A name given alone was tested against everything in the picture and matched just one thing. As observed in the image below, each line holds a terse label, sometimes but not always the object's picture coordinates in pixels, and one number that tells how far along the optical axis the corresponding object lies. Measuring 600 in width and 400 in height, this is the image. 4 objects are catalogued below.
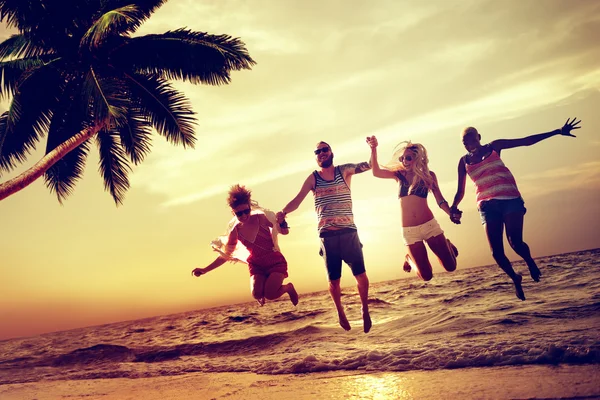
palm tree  10.55
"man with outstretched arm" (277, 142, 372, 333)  6.41
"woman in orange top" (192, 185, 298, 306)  6.67
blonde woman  6.68
